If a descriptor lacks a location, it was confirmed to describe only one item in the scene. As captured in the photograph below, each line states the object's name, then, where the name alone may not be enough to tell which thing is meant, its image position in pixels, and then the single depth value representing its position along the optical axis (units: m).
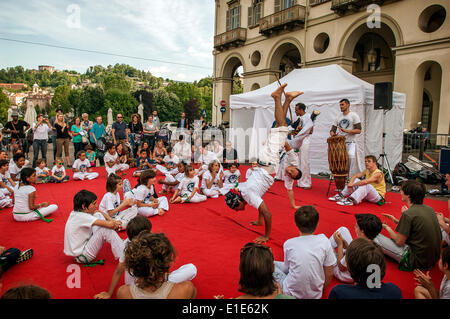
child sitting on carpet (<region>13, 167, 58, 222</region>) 4.65
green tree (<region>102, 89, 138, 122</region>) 46.38
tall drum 6.20
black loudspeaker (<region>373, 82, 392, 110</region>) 7.14
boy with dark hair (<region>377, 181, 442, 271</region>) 3.02
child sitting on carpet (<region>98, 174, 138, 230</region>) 4.22
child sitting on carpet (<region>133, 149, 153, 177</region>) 9.16
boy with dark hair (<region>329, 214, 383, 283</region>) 2.89
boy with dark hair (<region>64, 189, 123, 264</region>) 3.25
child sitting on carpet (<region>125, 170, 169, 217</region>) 4.91
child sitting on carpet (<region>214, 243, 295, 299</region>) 1.71
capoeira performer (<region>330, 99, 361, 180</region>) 6.69
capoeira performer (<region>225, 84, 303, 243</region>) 3.95
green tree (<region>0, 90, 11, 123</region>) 36.97
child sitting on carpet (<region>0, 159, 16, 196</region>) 5.86
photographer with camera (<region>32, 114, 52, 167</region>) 9.33
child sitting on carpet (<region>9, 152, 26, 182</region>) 6.85
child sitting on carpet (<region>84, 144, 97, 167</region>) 9.60
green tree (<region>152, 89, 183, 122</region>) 52.00
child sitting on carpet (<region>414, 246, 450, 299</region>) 2.26
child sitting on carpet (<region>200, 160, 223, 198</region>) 6.45
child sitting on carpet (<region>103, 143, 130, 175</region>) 8.42
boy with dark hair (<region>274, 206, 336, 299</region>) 2.42
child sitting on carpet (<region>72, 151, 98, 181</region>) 8.26
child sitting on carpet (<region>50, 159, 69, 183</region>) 7.92
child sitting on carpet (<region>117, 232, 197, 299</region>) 1.84
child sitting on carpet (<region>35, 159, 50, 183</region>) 7.70
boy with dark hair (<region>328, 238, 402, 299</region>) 1.80
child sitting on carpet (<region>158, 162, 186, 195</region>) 6.83
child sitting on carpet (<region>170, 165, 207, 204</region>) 5.99
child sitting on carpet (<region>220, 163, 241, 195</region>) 7.10
